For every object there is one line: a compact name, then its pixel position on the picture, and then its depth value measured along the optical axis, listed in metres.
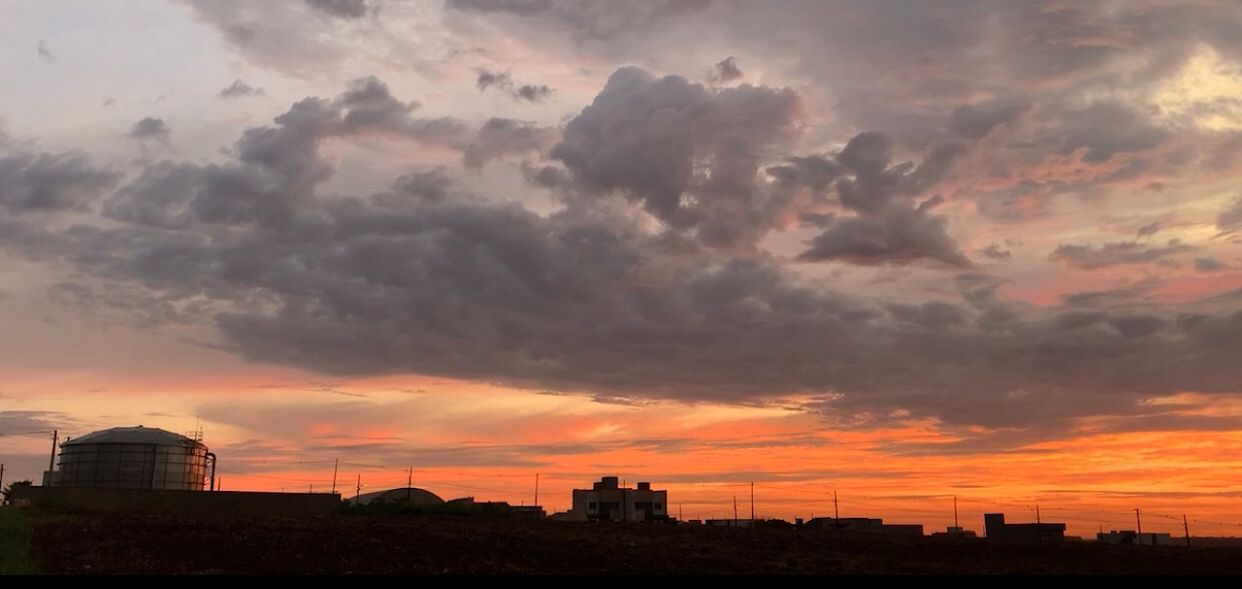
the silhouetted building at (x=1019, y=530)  96.63
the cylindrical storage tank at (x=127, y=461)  98.44
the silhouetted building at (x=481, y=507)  86.94
